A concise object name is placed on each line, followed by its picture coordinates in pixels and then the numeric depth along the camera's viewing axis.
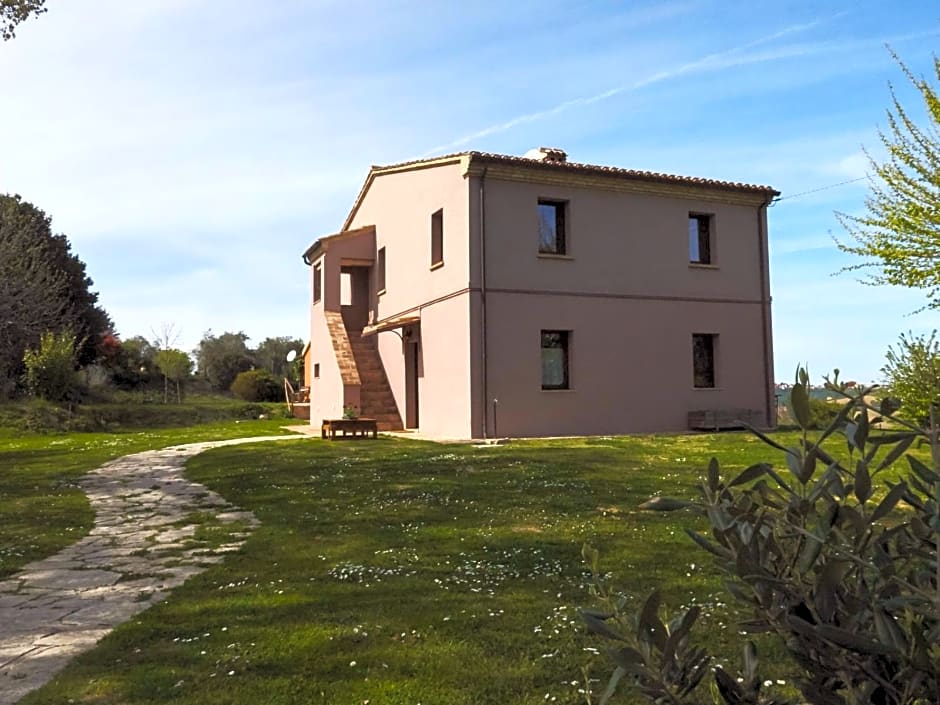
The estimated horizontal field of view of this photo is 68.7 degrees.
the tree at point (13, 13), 11.55
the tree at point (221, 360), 43.69
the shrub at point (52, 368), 24.62
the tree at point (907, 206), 11.47
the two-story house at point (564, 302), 16.39
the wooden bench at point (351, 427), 17.08
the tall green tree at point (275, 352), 49.50
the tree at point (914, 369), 10.55
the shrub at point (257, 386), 37.16
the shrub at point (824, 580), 1.10
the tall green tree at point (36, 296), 17.89
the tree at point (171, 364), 33.78
